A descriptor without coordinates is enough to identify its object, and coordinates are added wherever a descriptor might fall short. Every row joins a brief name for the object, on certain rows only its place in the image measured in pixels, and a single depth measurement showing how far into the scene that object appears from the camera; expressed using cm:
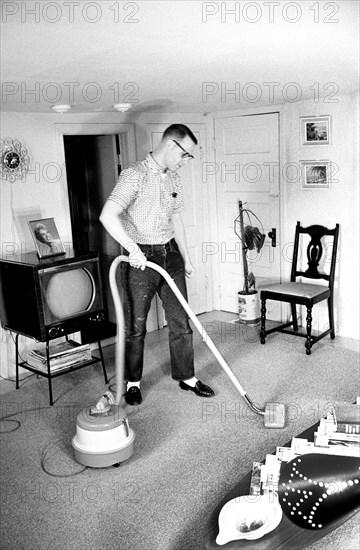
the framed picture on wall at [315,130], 492
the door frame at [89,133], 464
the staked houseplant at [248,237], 537
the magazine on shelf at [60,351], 411
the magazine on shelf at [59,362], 408
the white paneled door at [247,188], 539
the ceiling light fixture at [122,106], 418
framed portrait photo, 413
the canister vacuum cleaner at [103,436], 304
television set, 387
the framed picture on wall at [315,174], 500
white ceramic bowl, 210
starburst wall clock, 428
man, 365
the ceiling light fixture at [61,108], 411
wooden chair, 472
